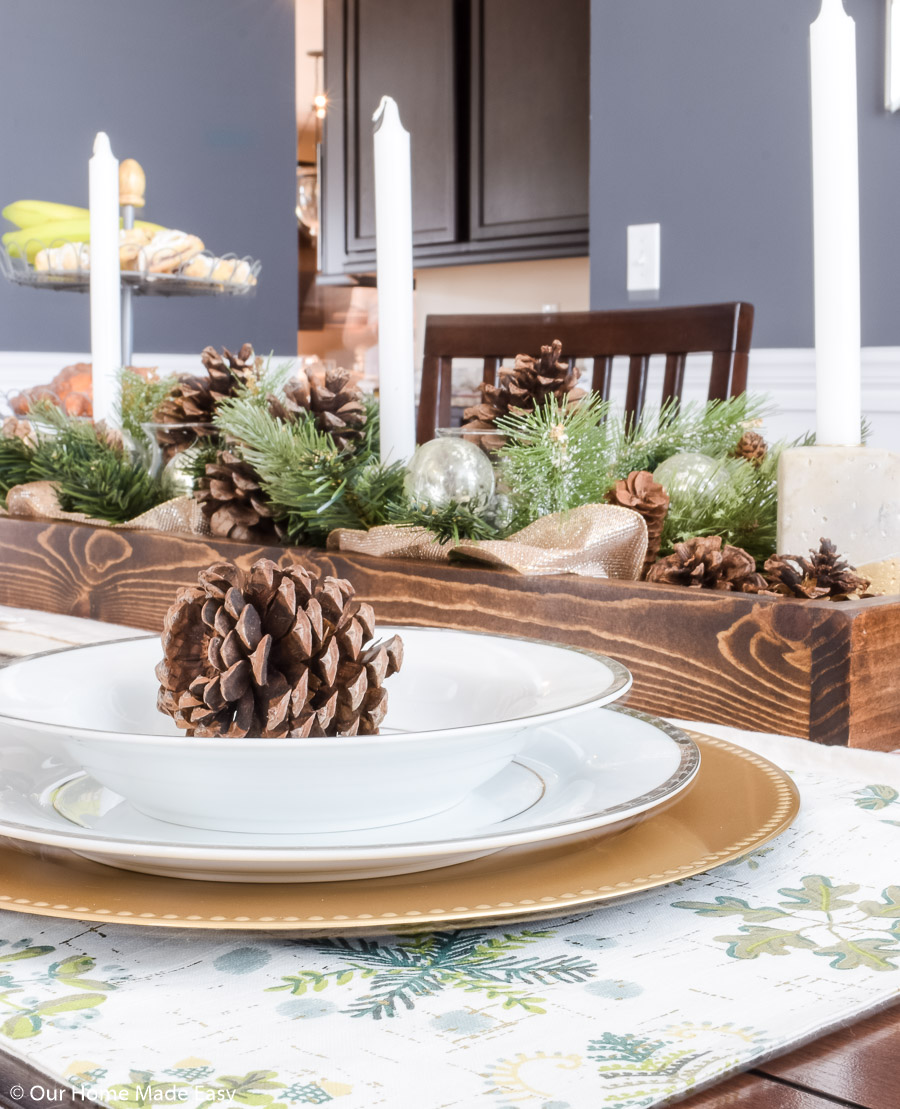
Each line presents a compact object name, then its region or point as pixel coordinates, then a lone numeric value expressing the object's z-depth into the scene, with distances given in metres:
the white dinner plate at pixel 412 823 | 0.30
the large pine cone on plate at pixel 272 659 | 0.35
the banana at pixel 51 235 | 2.09
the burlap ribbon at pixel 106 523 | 0.85
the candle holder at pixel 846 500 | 0.62
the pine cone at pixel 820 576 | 0.55
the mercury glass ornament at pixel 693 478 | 0.74
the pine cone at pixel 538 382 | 0.79
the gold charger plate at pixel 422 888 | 0.29
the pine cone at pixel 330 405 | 0.80
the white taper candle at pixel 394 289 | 0.79
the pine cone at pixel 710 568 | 0.60
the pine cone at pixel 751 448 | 0.83
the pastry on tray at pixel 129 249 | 1.76
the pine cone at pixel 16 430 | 1.05
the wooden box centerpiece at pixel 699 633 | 0.51
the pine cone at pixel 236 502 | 0.79
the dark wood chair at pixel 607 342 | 1.32
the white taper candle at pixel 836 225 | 0.63
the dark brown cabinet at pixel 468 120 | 3.61
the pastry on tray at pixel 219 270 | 1.88
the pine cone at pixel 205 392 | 0.89
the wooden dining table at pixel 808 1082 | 0.23
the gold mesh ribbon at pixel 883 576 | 0.61
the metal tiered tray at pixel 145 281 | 1.78
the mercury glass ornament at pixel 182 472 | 0.87
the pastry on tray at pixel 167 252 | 1.79
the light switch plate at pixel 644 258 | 2.58
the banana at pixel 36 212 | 2.39
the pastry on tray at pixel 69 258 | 1.77
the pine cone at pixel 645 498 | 0.69
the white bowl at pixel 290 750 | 0.31
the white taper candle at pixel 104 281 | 1.02
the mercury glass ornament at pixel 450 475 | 0.70
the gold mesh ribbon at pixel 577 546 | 0.64
